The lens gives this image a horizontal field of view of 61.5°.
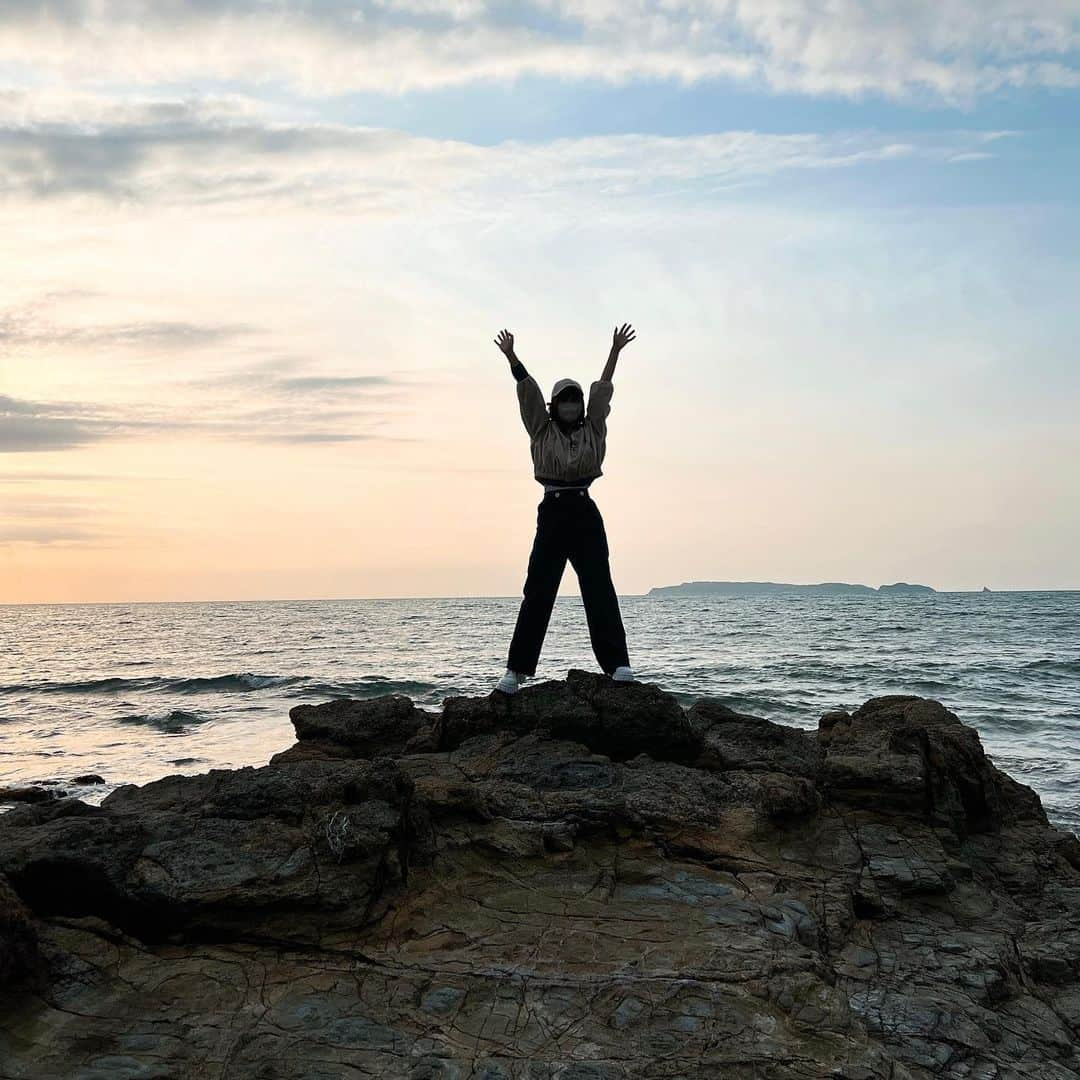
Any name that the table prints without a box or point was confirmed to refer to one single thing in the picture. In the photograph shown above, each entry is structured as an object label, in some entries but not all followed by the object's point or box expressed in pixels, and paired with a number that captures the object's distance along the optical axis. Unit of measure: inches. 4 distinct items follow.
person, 295.1
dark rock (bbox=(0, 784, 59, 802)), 531.2
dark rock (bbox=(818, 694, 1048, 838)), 264.8
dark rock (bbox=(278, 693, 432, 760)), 328.5
